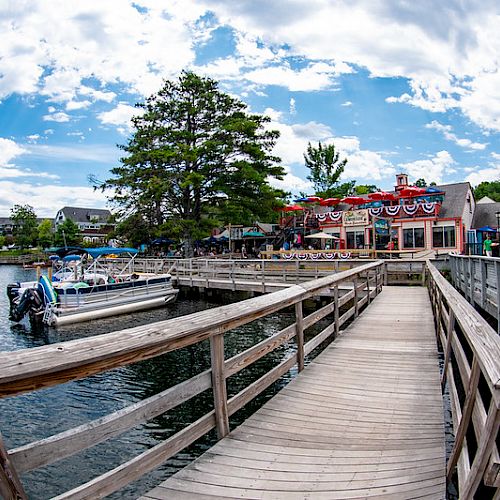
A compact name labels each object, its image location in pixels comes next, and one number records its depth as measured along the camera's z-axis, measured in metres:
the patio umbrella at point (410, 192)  27.73
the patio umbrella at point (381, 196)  28.97
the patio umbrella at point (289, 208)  30.96
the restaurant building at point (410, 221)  27.34
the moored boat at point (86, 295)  16.81
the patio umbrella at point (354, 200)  29.62
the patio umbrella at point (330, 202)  31.42
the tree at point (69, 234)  70.75
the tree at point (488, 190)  57.25
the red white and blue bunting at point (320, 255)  24.42
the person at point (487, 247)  16.14
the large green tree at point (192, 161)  28.00
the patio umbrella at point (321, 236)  28.44
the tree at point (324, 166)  60.78
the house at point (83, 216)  87.66
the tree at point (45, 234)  80.69
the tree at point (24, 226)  85.12
